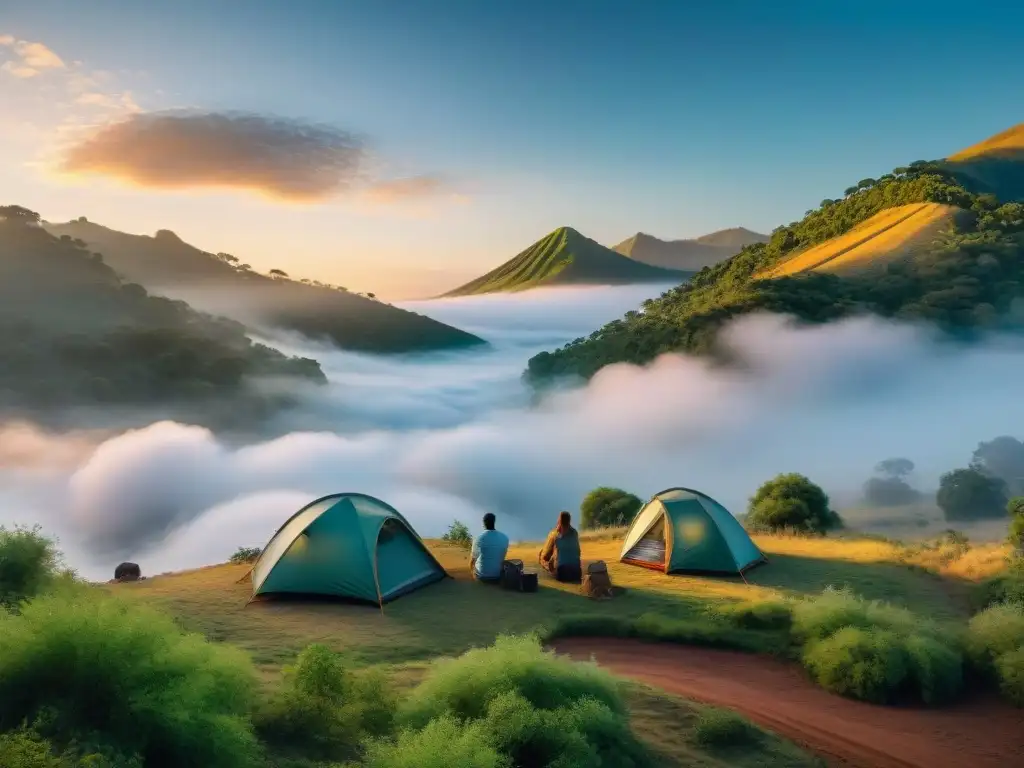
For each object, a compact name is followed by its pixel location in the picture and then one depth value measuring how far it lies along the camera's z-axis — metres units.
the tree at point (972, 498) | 52.44
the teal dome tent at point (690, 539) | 15.55
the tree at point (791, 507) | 24.92
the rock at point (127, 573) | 15.40
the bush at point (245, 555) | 17.37
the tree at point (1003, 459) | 66.94
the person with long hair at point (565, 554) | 14.54
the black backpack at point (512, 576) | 13.83
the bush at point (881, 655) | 9.61
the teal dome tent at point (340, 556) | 12.87
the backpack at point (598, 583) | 13.64
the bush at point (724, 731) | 7.71
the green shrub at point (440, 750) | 5.53
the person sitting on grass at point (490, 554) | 14.28
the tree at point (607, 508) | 29.31
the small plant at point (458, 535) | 20.67
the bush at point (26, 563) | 10.01
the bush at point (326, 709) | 6.84
